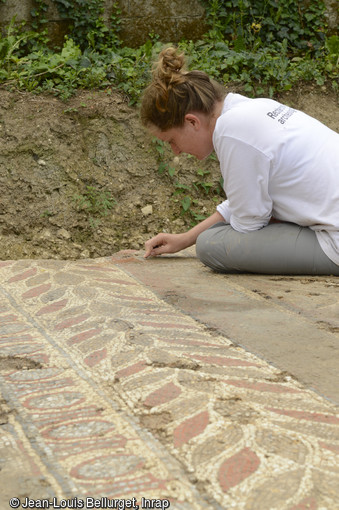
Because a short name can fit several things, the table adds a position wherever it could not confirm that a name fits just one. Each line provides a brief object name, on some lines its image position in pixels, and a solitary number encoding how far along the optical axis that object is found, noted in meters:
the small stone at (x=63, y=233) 4.51
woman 2.84
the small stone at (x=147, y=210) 4.72
